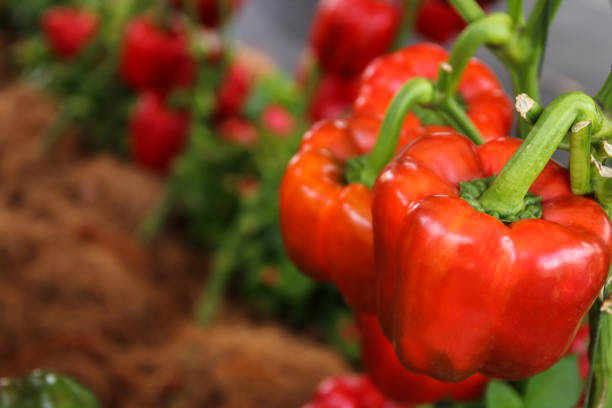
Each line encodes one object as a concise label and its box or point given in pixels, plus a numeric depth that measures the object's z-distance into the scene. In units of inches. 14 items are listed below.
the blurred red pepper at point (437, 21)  67.5
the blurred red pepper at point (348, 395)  59.3
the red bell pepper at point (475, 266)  27.1
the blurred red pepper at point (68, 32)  80.7
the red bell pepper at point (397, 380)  47.5
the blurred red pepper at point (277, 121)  76.1
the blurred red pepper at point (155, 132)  75.9
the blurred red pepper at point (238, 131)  74.1
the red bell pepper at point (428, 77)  42.8
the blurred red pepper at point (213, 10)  71.9
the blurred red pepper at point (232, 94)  75.6
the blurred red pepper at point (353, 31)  68.6
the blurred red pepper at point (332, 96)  71.0
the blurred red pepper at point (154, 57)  74.3
